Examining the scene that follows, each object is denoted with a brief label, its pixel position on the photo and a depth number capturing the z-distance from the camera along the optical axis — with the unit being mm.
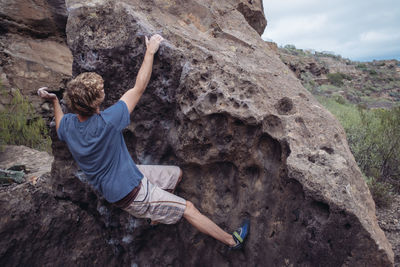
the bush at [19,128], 6059
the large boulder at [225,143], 2010
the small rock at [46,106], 7594
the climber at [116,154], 2094
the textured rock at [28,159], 4828
